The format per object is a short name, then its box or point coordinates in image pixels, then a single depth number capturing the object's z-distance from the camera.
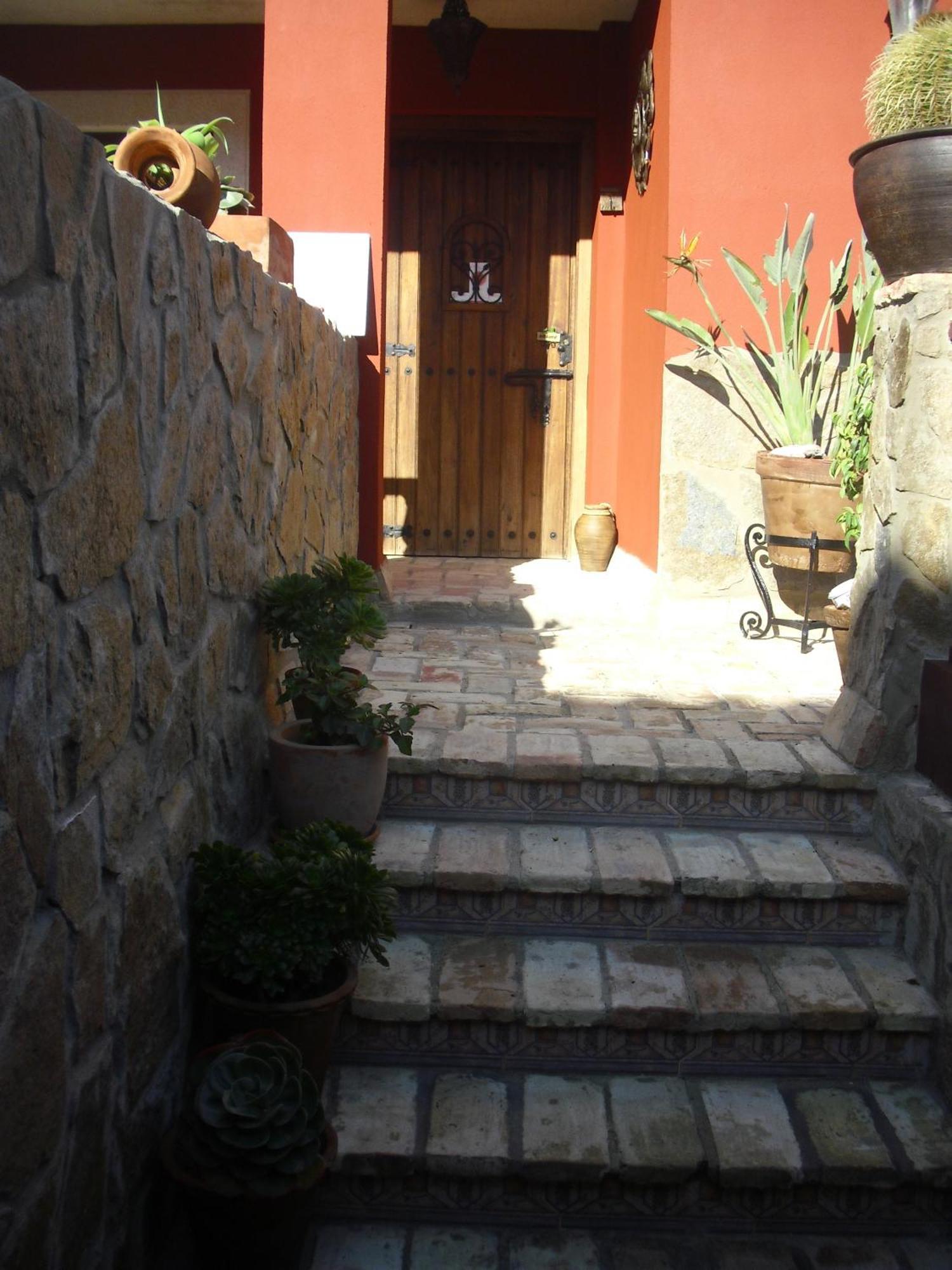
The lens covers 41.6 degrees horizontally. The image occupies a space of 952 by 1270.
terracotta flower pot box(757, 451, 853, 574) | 4.18
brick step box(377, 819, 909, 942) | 2.60
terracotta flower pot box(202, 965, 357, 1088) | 2.03
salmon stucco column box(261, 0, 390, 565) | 4.52
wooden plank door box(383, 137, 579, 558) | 5.85
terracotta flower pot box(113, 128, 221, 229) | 2.64
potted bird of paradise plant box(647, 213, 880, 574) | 4.24
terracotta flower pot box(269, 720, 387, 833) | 2.56
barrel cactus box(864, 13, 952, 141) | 2.81
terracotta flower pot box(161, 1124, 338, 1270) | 1.78
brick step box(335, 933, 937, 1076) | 2.37
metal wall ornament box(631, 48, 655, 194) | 4.89
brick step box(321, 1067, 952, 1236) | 2.15
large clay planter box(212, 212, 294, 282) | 3.51
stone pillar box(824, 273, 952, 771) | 2.64
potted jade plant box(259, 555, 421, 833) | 2.58
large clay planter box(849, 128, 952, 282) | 2.64
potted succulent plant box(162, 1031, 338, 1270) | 1.78
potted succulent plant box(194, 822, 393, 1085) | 2.05
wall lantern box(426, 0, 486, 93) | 4.98
